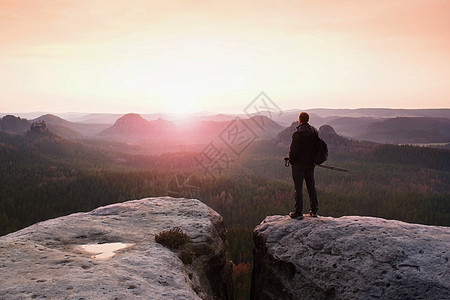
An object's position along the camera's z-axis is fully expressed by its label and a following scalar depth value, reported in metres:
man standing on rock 9.59
